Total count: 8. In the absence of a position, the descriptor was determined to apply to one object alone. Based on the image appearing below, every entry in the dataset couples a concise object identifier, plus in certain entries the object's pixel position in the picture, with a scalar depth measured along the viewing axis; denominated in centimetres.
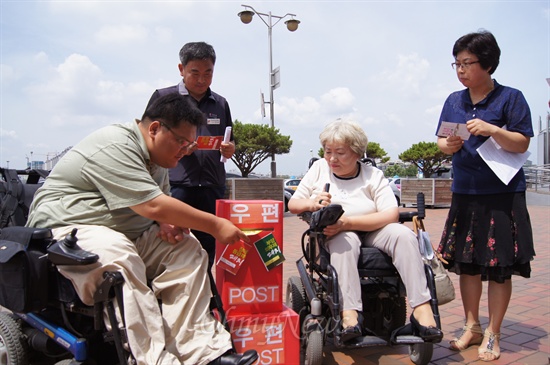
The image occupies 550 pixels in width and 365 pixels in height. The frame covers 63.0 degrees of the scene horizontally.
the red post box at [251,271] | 254
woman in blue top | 284
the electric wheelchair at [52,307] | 189
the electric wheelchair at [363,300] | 248
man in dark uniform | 310
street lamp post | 1569
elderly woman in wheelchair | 248
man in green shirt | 194
